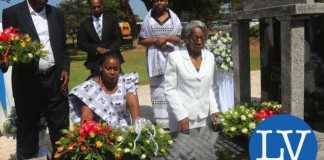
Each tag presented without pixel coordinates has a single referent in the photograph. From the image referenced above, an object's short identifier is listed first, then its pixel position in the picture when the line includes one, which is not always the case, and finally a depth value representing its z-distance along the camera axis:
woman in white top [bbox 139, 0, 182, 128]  6.75
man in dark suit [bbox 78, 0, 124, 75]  6.12
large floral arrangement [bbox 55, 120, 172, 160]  2.99
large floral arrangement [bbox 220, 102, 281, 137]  3.56
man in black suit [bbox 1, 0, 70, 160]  5.00
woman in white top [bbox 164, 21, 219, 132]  4.42
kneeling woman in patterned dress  4.28
